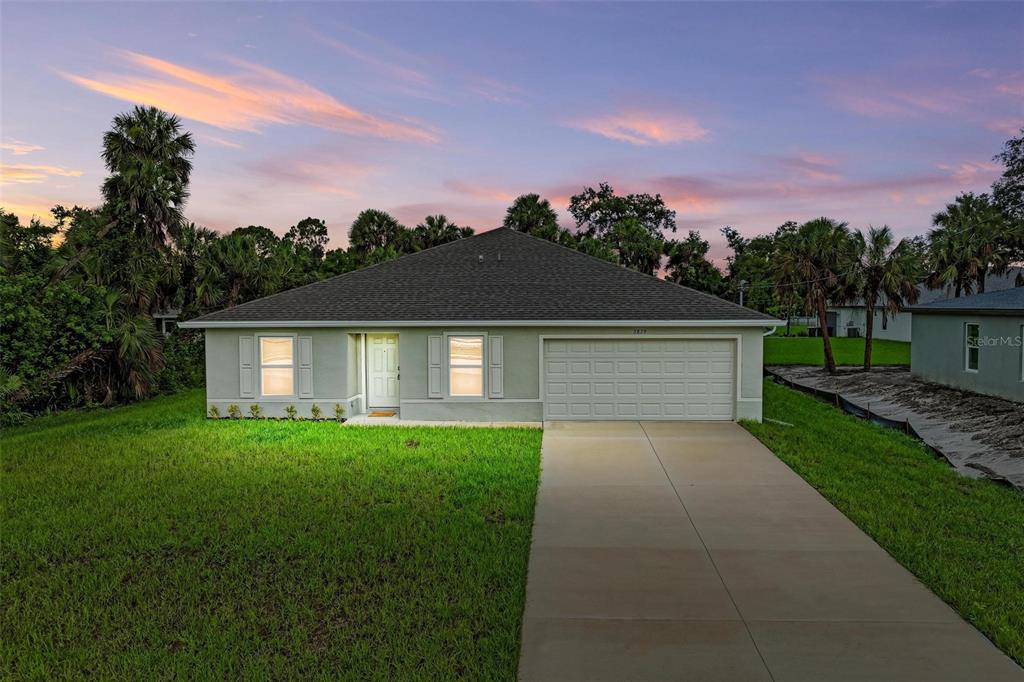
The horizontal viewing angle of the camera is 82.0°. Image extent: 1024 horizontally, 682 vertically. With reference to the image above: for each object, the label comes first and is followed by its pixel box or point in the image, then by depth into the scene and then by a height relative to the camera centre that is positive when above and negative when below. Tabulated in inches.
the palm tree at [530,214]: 1432.1 +254.0
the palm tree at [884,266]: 1019.9 +94.6
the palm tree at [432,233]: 1353.3 +197.2
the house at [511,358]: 560.7 -38.4
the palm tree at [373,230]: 1509.6 +223.6
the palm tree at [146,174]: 886.4 +215.8
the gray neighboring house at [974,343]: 692.1 -29.7
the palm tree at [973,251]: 1350.9 +163.1
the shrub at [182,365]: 845.8 -74.8
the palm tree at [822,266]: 1027.3 +96.0
